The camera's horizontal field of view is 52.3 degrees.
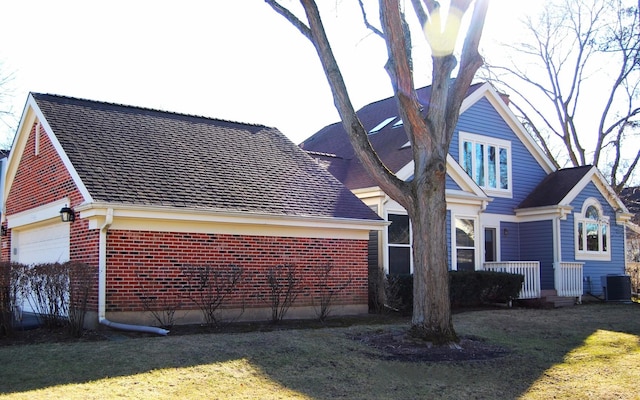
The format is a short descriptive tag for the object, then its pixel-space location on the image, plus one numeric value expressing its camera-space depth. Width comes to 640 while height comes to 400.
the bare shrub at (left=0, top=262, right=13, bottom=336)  10.70
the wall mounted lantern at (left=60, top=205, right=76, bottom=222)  13.02
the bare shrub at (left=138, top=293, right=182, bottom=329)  12.23
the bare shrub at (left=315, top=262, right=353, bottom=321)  14.60
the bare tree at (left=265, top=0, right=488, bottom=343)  10.50
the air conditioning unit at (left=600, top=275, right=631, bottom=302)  21.27
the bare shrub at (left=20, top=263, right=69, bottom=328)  11.13
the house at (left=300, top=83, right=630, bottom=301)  19.05
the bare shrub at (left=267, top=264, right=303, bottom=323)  13.55
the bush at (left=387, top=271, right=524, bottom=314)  15.96
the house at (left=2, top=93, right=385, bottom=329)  12.20
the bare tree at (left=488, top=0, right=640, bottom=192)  30.75
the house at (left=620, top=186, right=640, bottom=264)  32.81
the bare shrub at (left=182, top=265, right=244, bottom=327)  12.66
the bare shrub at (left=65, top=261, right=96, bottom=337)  10.96
